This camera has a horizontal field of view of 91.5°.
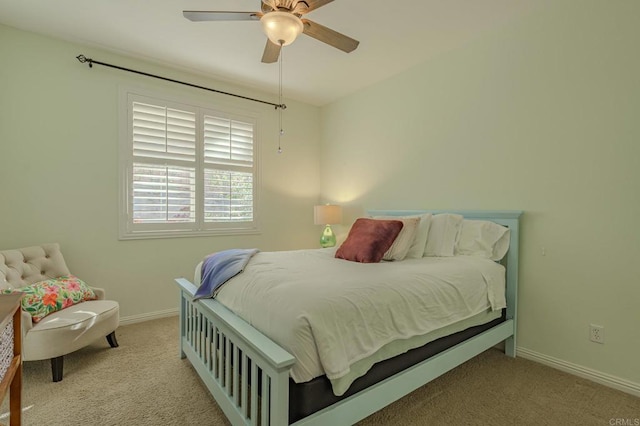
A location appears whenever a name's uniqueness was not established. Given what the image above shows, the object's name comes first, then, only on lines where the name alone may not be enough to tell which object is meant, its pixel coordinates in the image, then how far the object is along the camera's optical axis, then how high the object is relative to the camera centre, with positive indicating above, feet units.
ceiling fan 5.81 +3.70
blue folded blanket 6.58 -1.37
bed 4.21 -2.50
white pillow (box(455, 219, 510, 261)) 8.32 -0.82
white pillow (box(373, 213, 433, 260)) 8.73 -0.85
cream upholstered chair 6.71 -2.64
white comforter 4.31 -1.59
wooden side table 3.71 -2.01
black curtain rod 9.75 +4.56
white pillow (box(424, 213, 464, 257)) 8.72 -0.72
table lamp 13.46 -0.43
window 10.75 +1.35
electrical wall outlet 7.06 -2.78
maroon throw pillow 7.93 -0.85
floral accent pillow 7.08 -2.23
